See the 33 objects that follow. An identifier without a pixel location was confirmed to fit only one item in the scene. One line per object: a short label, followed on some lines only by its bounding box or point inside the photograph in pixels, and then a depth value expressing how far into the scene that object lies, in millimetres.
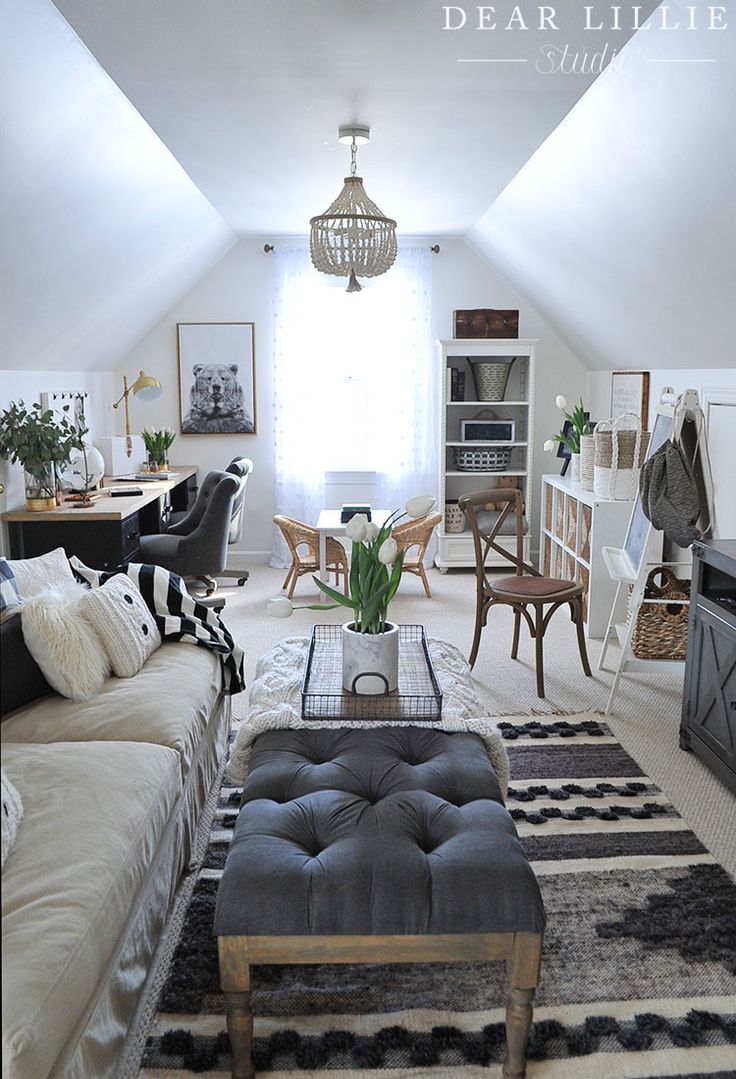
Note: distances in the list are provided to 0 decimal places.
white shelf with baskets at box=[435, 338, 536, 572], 6574
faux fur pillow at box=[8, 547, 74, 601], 2959
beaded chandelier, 3717
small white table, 5699
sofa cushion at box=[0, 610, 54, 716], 2547
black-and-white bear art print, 6906
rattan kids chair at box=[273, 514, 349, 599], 5832
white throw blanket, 2514
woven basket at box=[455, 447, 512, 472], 6680
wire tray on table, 2557
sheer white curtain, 6844
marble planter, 2654
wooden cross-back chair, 4066
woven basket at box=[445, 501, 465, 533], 6691
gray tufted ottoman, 1758
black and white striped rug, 1907
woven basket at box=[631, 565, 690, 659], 4148
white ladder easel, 3855
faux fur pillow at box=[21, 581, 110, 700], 2625
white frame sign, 5289
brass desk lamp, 5988
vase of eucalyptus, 4363
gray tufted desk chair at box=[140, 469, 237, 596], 5352
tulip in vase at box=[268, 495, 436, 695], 2650
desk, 4594
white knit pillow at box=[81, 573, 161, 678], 2846
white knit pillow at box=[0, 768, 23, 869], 1709
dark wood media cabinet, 3041
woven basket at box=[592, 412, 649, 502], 4852
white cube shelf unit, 4914
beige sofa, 1497
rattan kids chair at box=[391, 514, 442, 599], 5688
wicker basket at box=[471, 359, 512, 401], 6605
